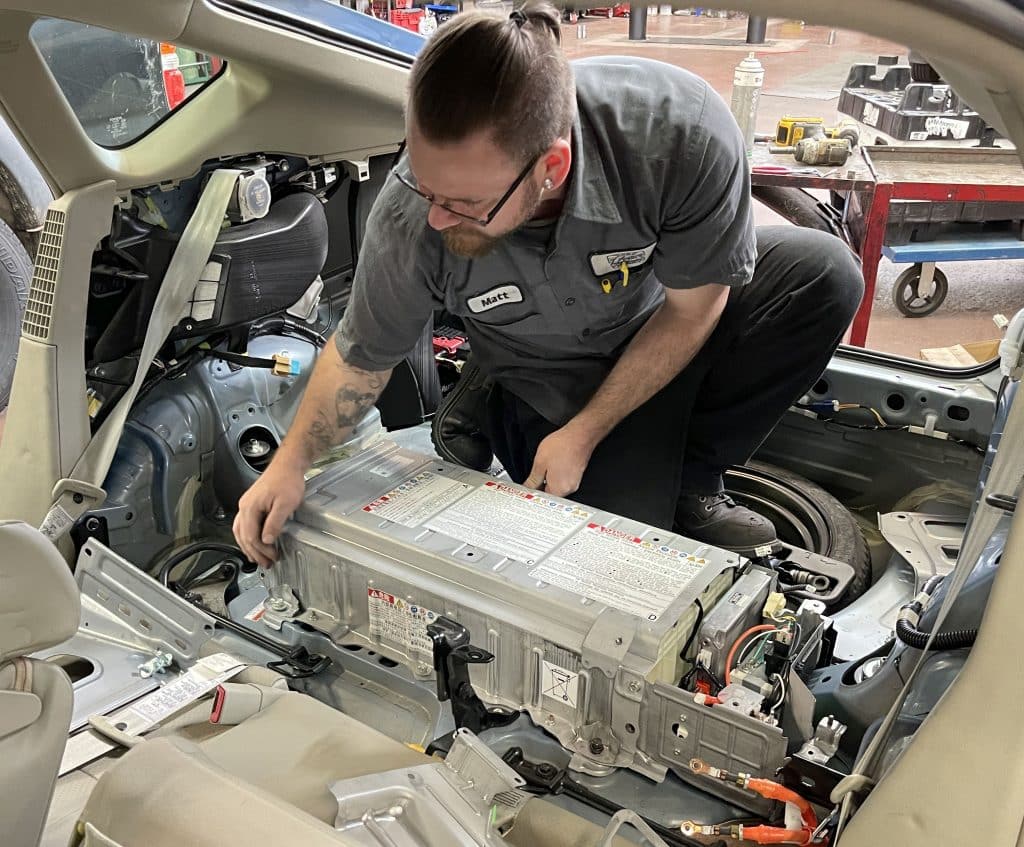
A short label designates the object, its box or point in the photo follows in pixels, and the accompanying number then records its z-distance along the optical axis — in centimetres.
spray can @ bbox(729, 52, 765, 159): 413
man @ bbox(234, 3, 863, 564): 167
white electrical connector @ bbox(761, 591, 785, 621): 174
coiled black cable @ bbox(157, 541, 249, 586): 245
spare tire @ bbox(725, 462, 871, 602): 263
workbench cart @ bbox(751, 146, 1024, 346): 402
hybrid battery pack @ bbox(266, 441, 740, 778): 159
